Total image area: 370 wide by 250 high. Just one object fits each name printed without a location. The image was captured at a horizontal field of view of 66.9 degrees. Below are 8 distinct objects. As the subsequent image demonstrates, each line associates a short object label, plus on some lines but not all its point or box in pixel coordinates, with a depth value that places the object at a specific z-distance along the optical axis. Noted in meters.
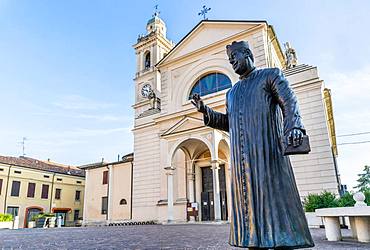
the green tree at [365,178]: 39.61
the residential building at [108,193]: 19.48
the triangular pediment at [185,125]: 14.60
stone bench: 4.52
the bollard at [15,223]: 21.19
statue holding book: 1.69
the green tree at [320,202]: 7.70
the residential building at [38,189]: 26.67
